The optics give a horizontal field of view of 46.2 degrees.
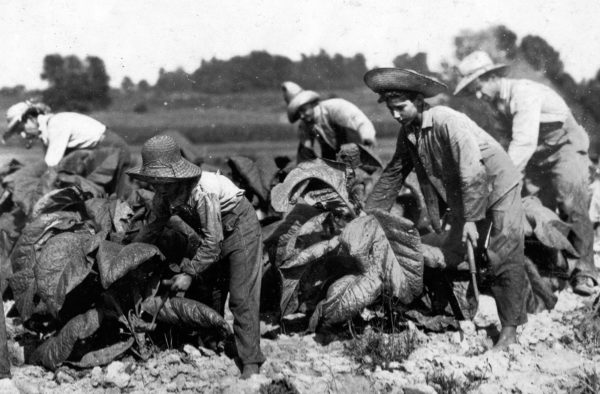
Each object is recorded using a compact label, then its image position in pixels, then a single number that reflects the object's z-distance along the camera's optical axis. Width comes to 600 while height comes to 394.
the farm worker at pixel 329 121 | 5.77
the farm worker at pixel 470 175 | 3.58
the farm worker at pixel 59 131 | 5.53
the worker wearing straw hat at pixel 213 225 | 3.17
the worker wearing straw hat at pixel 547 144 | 4.48
